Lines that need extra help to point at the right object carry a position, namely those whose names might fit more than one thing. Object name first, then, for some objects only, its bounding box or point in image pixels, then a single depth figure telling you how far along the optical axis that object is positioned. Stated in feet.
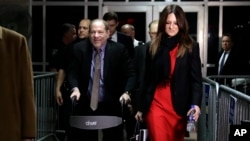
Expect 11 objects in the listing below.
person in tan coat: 9.16
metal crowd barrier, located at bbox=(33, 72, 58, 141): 20.16
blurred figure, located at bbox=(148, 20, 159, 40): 18.05
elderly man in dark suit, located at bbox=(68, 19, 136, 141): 15.31
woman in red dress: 13.66
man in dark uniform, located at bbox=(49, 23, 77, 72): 24.24
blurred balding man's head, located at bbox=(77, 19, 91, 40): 20.33
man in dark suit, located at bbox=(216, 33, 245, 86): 28.07
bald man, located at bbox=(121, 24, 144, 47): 24.72
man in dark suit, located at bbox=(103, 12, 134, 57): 20.15
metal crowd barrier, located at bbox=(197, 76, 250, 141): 12.44
